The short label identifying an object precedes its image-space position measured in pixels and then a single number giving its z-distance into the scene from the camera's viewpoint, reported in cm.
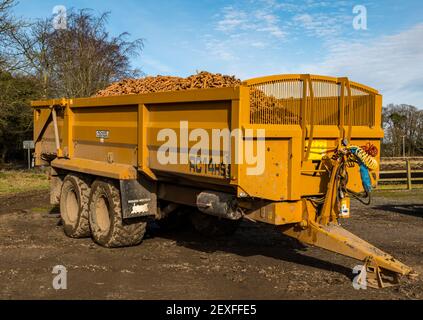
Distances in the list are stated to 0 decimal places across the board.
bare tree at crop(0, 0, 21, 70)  2036
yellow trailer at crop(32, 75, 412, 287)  509
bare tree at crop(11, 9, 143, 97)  2145
